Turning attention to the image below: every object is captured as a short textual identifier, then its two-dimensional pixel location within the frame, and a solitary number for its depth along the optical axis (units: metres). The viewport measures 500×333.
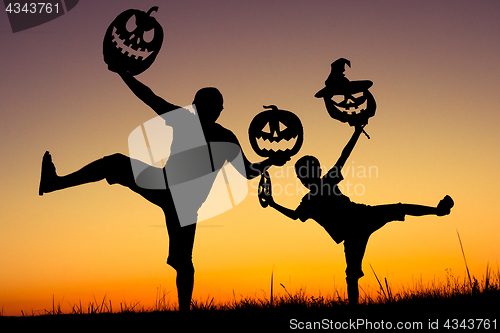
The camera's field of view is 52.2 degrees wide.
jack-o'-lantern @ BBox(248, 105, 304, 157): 6.27
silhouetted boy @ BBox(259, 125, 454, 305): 6.21
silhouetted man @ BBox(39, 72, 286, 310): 5.59
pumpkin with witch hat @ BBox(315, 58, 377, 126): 6.64
